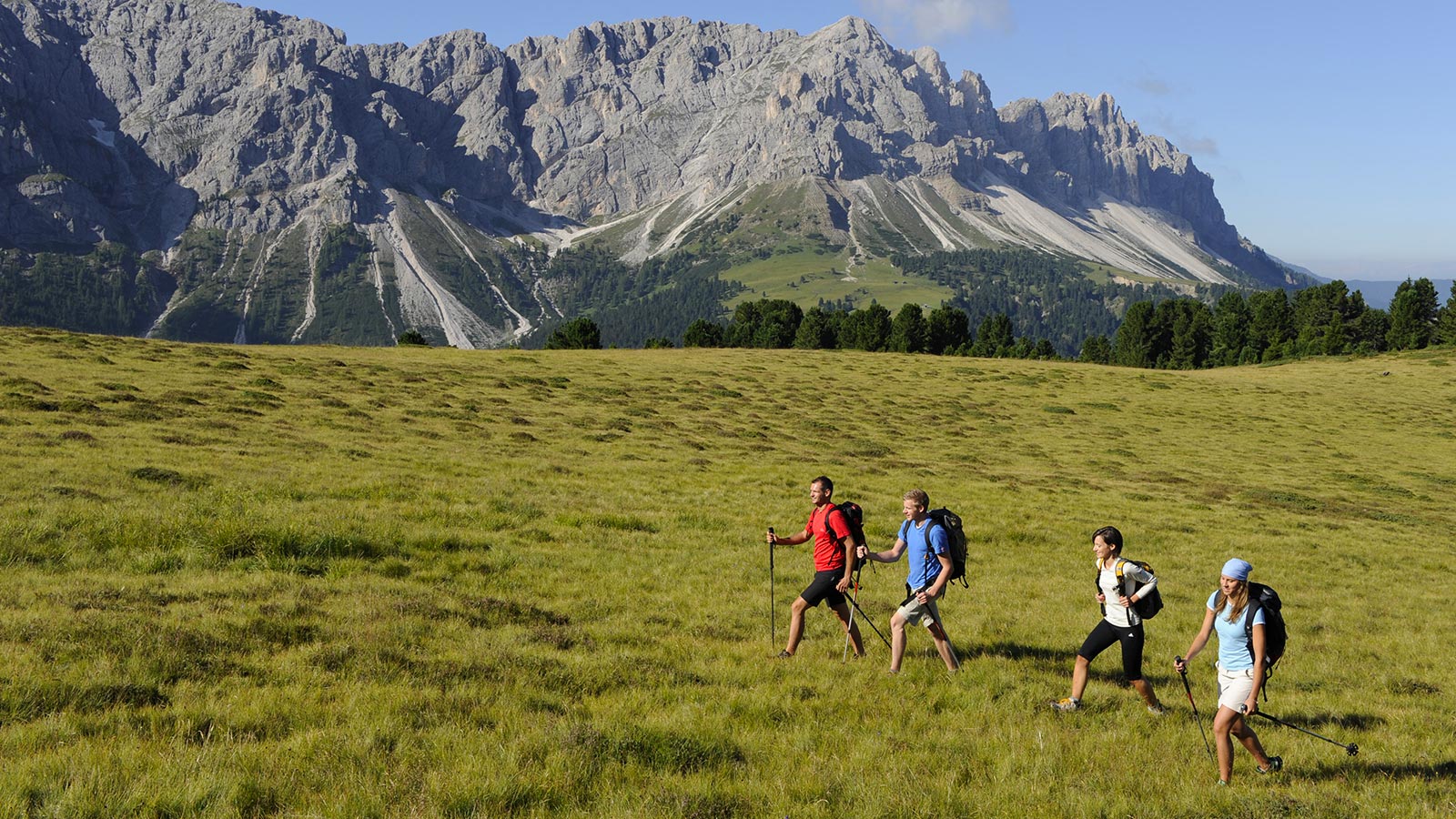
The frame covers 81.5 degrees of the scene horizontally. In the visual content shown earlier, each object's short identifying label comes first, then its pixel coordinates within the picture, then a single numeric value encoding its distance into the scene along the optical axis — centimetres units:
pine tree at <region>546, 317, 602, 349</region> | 13538
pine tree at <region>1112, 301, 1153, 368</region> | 14662
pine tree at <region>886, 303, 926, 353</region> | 13800
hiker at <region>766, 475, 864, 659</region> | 1414
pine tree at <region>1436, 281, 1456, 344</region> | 11975
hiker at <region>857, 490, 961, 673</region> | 1366
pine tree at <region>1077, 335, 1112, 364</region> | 15912
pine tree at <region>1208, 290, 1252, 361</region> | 14150
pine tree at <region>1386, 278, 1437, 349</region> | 12812
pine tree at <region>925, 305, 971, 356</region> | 14100
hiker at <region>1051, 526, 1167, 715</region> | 1252
